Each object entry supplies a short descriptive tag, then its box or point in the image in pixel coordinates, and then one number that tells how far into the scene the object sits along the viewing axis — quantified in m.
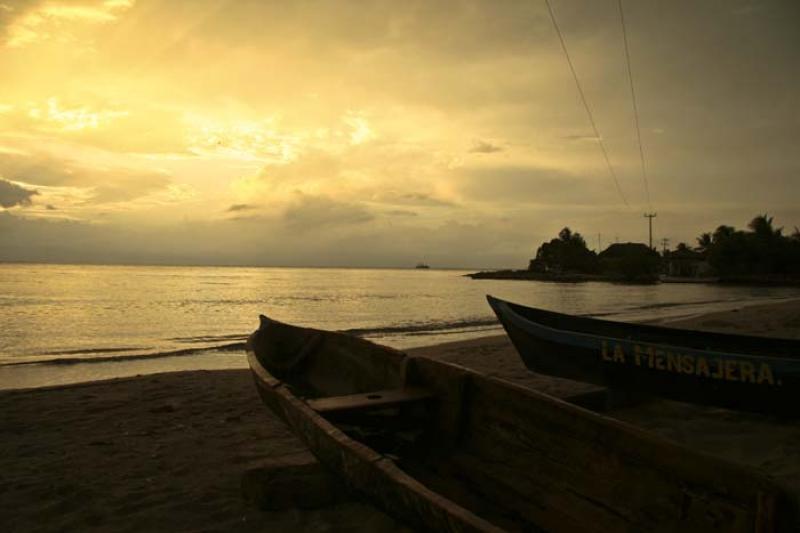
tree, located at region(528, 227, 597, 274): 100.75
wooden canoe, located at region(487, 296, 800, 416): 4.14
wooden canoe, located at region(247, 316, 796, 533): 2.04
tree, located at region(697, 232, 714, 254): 90.91
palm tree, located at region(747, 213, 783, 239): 68.31
